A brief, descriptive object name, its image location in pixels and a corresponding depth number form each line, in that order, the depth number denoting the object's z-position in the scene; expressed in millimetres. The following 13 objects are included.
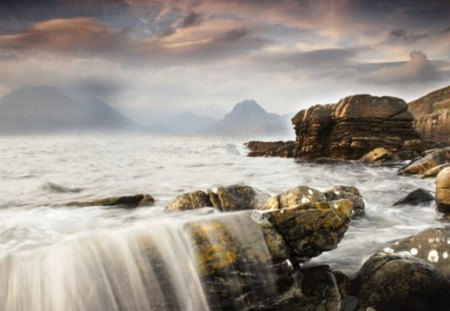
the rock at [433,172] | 19391
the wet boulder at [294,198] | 9859
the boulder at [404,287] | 5879
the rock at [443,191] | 11367
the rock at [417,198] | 13447
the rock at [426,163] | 21031
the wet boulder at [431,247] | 6699
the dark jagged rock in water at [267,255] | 5754
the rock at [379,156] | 29389
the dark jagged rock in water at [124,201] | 12821
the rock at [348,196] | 11727
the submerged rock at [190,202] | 11539
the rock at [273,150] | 41969
